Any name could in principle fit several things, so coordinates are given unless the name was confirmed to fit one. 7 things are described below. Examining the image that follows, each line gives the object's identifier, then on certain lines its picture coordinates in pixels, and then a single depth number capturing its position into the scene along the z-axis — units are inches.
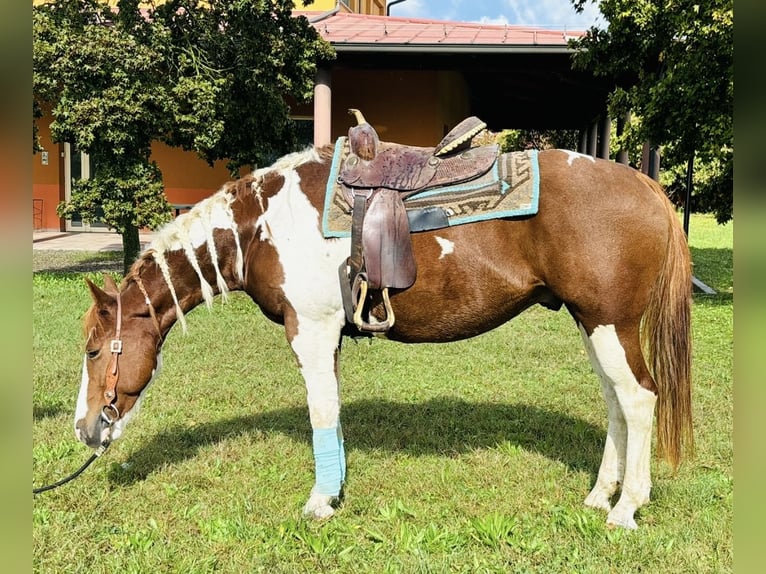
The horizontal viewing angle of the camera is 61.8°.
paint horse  115.3
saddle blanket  115.7
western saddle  115.1
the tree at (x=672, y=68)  293.0
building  444.1
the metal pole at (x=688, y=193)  397.0
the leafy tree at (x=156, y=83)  335.0
